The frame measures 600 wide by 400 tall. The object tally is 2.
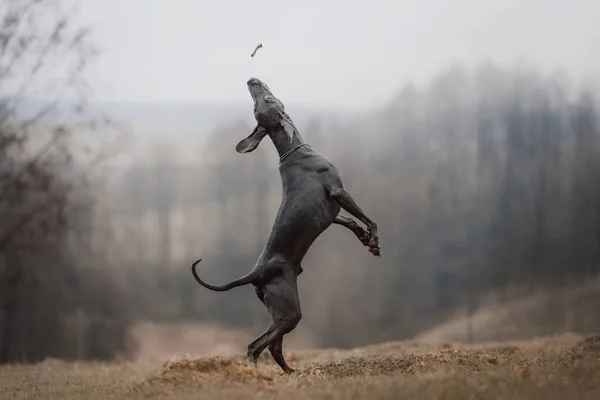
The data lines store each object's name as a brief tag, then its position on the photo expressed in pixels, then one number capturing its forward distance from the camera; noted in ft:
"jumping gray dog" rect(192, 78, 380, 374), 41.96
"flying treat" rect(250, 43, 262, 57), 46.48
